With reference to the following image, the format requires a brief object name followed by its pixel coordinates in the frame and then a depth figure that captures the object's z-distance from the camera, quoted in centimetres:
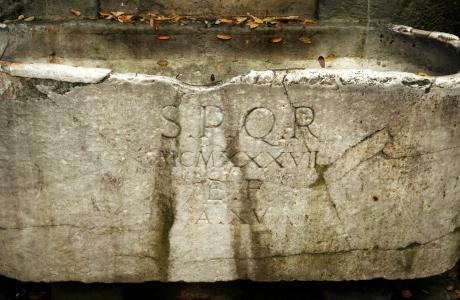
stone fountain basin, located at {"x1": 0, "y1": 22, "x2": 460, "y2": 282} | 193
